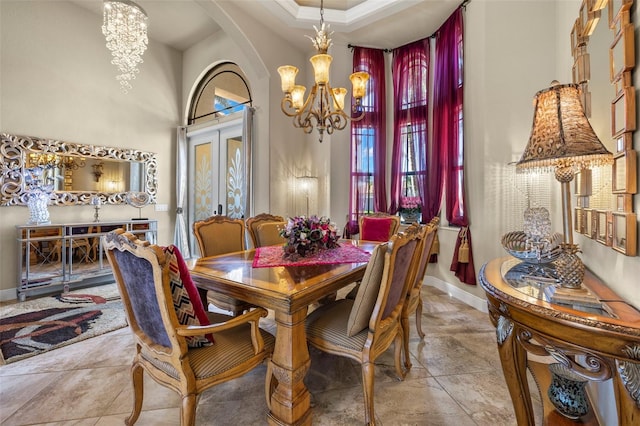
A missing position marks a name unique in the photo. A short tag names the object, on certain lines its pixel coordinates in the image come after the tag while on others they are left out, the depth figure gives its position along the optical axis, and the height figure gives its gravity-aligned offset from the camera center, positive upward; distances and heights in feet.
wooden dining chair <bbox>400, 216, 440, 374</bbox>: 6.08 -1.62
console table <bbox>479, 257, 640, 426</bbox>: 2.46 -1.23
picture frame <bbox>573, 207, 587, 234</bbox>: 5.07 -0.18
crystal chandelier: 10.61 +7.35
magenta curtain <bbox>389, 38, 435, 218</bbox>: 13.17 +5.11
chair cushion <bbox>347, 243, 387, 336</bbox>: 4.48 -1.40
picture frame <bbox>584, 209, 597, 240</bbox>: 4.51 -0.21
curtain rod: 10.66 +8.41
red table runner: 6.49 -1.16
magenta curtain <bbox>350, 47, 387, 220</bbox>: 14.07 +4.04
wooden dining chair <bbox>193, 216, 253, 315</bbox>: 8.38 -0.74
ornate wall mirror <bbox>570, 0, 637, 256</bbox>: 3.42 +1.50
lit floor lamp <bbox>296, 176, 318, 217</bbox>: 14.21 +1.34
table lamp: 3.43 +0.90
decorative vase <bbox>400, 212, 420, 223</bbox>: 13.67 -0.25
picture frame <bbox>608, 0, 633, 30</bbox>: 3.47 +2.63
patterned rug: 7.54 -3.55
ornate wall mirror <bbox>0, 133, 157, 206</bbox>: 11.21 +2.13
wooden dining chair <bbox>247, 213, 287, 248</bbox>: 9.95 -0.70
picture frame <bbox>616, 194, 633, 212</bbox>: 3.44 +0.11
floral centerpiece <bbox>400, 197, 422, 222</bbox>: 13.50 +0.19
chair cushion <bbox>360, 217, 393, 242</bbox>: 11.18 -0.70
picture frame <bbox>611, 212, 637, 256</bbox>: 3.31 -0.28
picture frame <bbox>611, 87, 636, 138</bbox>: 3.39 +1.28
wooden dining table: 4.47 -1.56
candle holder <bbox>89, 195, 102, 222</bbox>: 13.32 +0.43
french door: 15.16 +2.46
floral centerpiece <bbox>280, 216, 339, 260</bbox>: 7.13 -0.61
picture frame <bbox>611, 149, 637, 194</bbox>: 3.38 +0.49
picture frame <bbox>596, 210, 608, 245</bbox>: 4.03 -0.24
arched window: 15.61 +7.13
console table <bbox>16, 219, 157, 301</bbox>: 10.99 -1.84
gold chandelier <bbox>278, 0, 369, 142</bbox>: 8.06 +3.90
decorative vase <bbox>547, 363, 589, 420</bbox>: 4.74 -3.24
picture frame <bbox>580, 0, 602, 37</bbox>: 4.52 +3.35
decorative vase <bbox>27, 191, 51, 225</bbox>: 11.34 +0.29
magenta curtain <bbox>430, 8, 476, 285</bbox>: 11.09 +3.91
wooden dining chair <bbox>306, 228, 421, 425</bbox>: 4.52 -1.95
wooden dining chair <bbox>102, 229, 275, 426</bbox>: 3.66 -1.68
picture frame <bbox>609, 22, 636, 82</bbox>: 3.40 +2.08
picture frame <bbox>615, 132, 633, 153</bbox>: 3.47 +0.90
